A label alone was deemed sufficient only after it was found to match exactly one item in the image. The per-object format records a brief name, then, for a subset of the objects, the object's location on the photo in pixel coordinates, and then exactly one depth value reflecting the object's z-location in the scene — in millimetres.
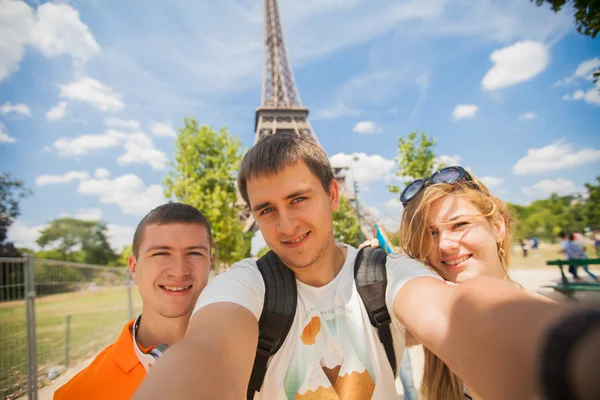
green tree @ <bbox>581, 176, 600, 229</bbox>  32925
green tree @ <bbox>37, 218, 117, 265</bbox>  57719
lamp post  18667
